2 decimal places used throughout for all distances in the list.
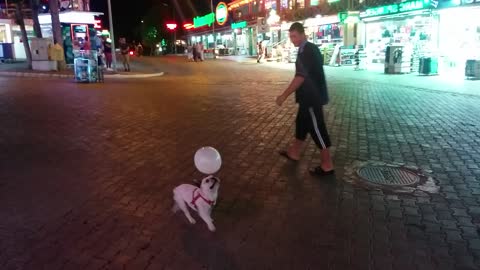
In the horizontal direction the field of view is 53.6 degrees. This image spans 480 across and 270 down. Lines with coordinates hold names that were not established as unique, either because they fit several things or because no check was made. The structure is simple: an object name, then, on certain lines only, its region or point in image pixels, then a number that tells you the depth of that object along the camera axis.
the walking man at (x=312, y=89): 5.64
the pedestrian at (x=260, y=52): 35.72
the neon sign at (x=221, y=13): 55.75
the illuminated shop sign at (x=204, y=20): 57.79
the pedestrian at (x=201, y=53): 41.19
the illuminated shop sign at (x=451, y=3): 16.69
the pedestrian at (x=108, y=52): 26.56
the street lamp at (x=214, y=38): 56.22
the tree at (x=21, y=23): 27.30
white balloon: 4.23
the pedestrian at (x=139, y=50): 62.56
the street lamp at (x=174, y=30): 72.19
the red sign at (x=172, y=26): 72.12
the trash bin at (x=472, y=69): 16.27
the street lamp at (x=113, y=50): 25.20
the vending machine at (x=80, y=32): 28.95
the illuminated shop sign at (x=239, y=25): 47.17
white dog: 4.05
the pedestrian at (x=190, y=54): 43.77
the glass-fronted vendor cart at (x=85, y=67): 18.89
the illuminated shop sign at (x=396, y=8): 18.57
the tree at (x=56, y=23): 24.66
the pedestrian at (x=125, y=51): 26.25
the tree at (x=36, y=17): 25.89
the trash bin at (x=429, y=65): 18.59
